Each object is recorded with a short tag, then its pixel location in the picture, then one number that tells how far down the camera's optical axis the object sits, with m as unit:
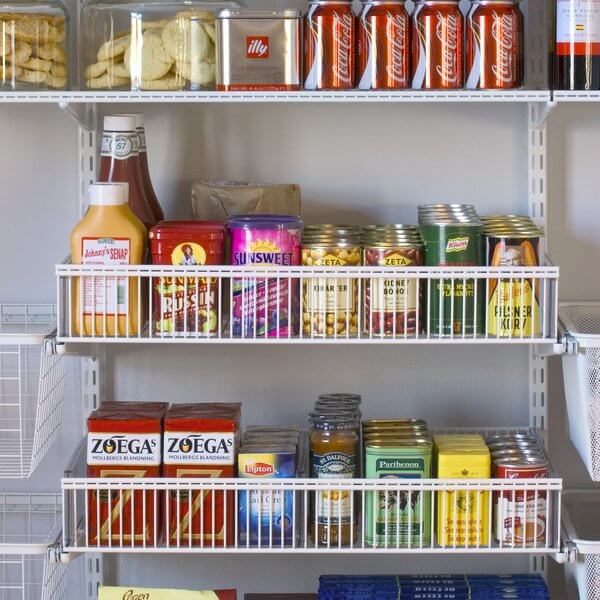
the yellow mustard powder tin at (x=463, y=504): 2.11
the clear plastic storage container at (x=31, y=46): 2.13
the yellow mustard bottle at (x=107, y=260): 2.08
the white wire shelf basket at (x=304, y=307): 2.09
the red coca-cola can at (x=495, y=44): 2.10
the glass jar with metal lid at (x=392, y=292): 2.10
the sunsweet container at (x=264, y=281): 2.08
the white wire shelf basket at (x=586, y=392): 2.09
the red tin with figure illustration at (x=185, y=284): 2.09
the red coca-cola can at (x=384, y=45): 2.10
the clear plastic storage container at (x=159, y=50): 2.14
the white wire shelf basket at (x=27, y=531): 2.40
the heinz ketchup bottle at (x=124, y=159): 2.17
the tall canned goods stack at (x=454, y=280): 2.09
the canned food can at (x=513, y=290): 2.09
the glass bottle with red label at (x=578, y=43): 2.09
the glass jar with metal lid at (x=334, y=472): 2.12
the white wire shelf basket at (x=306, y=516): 2.11
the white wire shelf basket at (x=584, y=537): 2.13
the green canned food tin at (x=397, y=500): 2.11
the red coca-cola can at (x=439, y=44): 2.10
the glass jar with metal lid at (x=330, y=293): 2.10
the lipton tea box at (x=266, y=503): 2.12
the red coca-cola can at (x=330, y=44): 2.10
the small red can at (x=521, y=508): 2.11
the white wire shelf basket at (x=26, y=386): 2.24
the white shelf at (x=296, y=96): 2.09
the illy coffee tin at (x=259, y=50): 2.09
